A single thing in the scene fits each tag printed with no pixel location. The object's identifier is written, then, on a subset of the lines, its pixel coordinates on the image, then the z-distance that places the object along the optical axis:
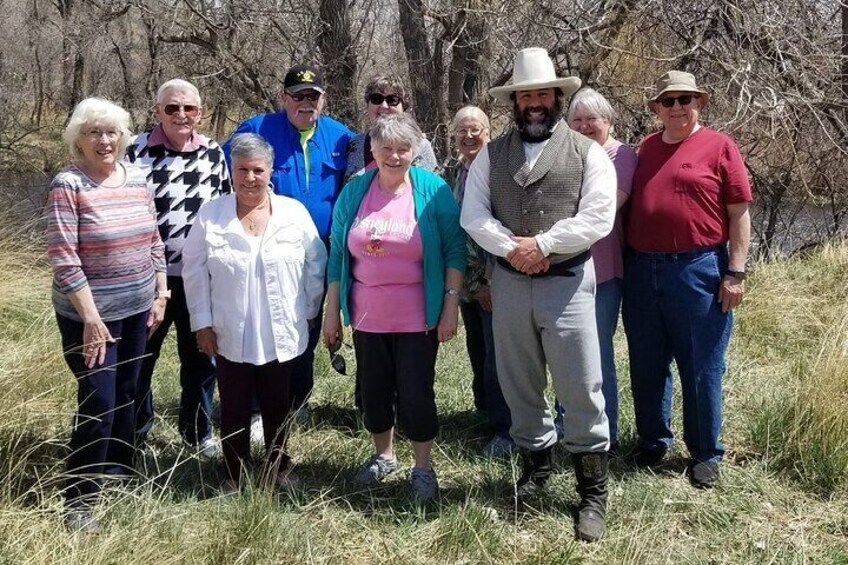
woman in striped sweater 3.11
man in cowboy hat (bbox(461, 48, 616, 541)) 3.18
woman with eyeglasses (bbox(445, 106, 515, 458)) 3.90
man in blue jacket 4.19
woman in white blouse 3.46
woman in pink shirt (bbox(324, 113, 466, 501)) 3.47
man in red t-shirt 3.57
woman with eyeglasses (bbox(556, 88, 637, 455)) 3.69
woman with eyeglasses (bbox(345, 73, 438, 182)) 4.18
